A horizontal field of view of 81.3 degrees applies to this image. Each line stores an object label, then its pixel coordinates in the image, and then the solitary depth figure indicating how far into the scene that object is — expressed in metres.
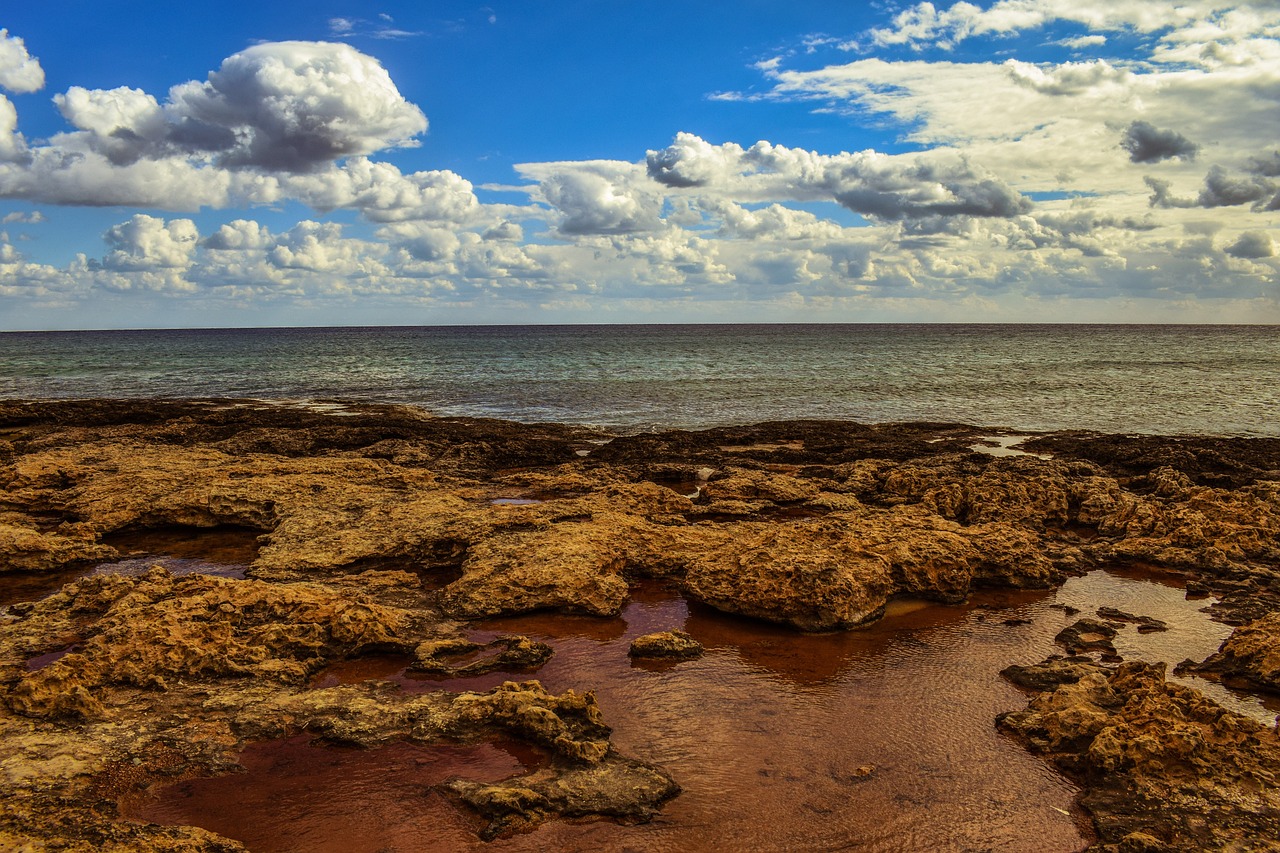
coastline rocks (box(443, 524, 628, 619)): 9.38
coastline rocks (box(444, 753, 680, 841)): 5.57
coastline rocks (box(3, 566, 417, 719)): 6.87
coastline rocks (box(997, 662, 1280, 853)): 5.38
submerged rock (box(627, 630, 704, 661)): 8.41
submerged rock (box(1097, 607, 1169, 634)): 9.31
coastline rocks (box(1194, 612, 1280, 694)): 7.62
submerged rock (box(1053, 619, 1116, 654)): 8.76
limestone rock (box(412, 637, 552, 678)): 7.82
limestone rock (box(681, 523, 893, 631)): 9.16
